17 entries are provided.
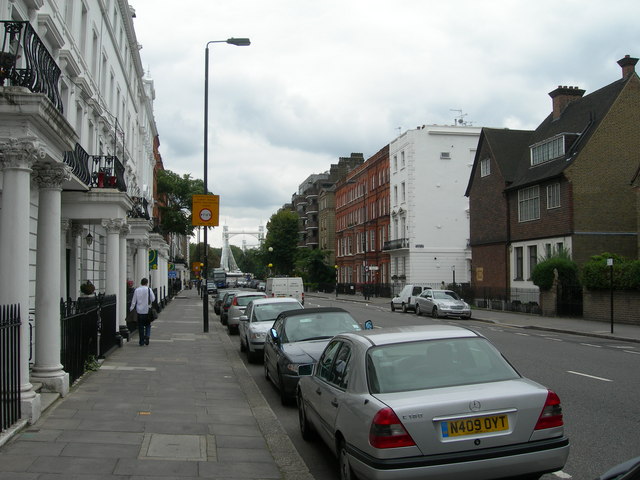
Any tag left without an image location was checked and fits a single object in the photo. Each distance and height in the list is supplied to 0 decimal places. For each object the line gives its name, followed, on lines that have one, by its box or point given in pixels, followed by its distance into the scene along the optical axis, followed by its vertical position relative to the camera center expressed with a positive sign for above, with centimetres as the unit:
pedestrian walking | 1734 -115
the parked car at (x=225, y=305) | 2857 -186
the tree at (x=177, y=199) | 6244 +645
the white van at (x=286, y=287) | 3519 -135
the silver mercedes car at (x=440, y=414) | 489 -121
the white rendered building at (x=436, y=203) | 5688 +511
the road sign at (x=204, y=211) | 2273 +186
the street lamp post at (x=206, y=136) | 2356 +487
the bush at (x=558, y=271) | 3166 -57
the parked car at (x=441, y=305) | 3325 -230
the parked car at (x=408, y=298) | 3819 -220
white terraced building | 795 +169
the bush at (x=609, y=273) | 2636 -62
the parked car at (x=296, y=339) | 1006 -132
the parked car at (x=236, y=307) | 2353 -159
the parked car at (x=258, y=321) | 1502 -143
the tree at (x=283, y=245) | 11162 +309
